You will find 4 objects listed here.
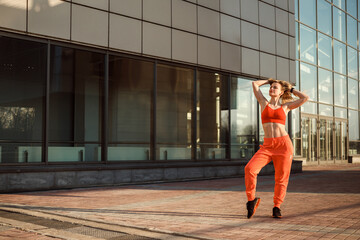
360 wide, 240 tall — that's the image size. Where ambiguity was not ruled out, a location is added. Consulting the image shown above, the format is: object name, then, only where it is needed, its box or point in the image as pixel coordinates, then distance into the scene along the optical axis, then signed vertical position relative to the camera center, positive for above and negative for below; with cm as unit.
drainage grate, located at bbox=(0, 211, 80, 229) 573 -118
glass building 1147 +184
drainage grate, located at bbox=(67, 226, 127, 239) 511 -115
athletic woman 596 -15
